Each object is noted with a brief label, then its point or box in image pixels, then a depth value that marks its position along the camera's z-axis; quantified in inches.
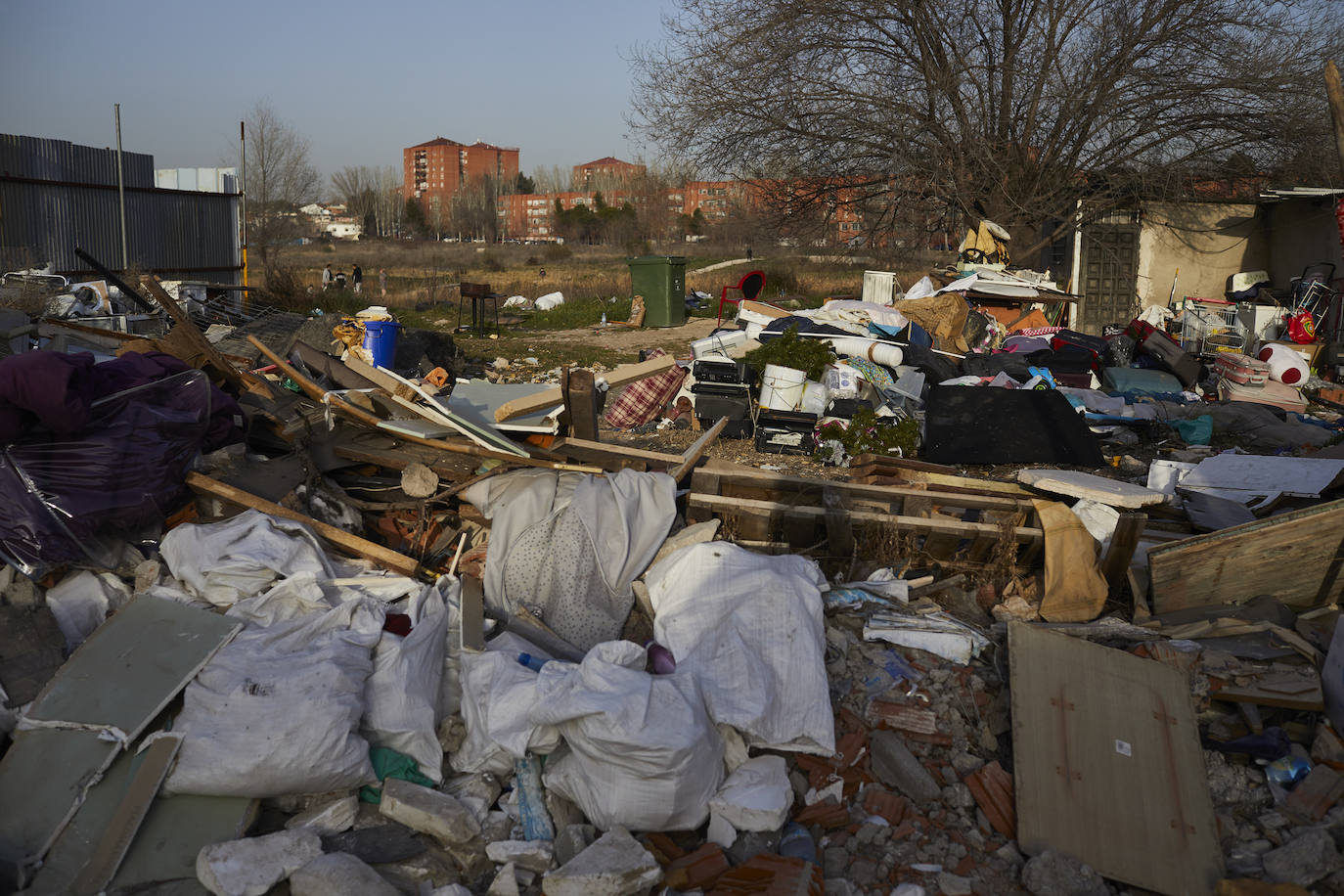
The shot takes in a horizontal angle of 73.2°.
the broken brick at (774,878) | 100.1
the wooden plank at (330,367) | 215.8
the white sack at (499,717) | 116.3
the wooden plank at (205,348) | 197.6
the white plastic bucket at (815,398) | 333.4
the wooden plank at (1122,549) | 170.6
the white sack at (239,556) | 143.6
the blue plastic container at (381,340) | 401.7
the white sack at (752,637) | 119.9
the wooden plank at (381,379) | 193.9
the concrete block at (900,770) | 118.5
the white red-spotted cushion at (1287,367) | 422.9
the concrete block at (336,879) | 95.6
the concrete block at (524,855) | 105.0
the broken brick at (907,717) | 129.4
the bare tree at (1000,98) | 606.5
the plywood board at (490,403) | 197.6
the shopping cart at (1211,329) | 494.6
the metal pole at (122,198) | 514.6
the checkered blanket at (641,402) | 347.3
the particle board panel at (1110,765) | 108.9
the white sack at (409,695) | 120.5
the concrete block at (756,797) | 110.2
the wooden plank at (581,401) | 195.6
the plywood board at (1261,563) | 158.7
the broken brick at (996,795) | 114.4
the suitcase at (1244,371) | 411.8
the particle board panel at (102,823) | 102.3
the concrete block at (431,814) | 108.0
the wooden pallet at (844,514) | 177.9
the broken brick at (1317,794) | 114.0
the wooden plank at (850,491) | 188.2
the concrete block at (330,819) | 110.8
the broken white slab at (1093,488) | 190.9
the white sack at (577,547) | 150.0
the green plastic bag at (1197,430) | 323.0
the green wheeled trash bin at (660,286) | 675.4
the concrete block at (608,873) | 96.9
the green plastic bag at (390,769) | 117.1
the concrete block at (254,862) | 98.5
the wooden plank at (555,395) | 195.9
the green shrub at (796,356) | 352.8
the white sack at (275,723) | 110.3
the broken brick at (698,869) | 102.7
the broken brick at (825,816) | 113.7
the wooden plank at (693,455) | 185.9
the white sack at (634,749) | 106.8
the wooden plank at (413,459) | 178.4
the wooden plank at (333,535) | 159.8
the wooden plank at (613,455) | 190.5
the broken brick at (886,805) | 114.8
